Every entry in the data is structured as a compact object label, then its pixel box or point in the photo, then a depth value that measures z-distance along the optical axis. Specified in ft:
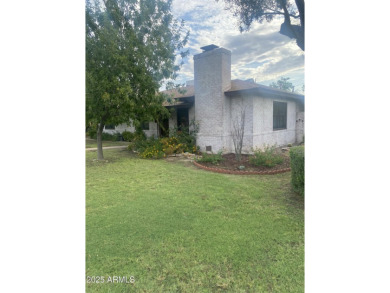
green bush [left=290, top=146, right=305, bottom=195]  9.86
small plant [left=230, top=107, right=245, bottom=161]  18.57
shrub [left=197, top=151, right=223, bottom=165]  18.33
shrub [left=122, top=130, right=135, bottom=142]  34.43
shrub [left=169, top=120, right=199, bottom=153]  24.35
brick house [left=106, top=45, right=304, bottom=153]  18.54
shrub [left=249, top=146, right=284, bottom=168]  16.24
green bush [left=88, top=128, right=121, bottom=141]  26.41
